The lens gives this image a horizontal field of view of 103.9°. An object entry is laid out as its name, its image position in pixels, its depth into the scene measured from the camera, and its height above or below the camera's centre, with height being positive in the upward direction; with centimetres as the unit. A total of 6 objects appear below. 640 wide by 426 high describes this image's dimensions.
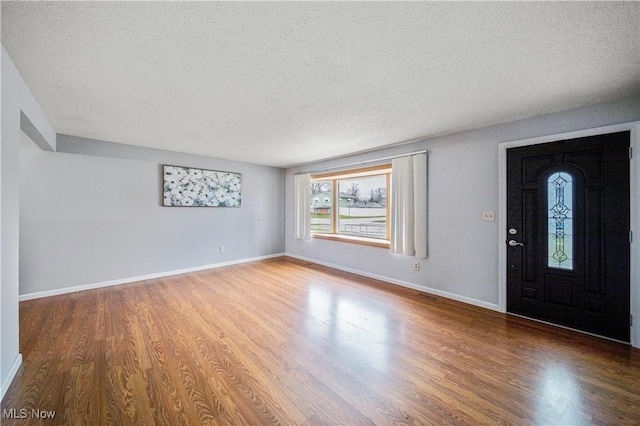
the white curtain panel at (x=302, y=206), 561 +15
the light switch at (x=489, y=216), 307 -4
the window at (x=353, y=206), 465 +15
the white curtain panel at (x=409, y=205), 368 +11
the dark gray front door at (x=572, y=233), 233 -21
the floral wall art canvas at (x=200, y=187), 445 +49
